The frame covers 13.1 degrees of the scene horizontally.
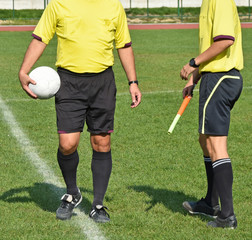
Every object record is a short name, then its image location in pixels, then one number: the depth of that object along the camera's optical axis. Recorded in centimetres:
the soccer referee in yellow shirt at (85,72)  912
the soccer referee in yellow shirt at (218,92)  869
